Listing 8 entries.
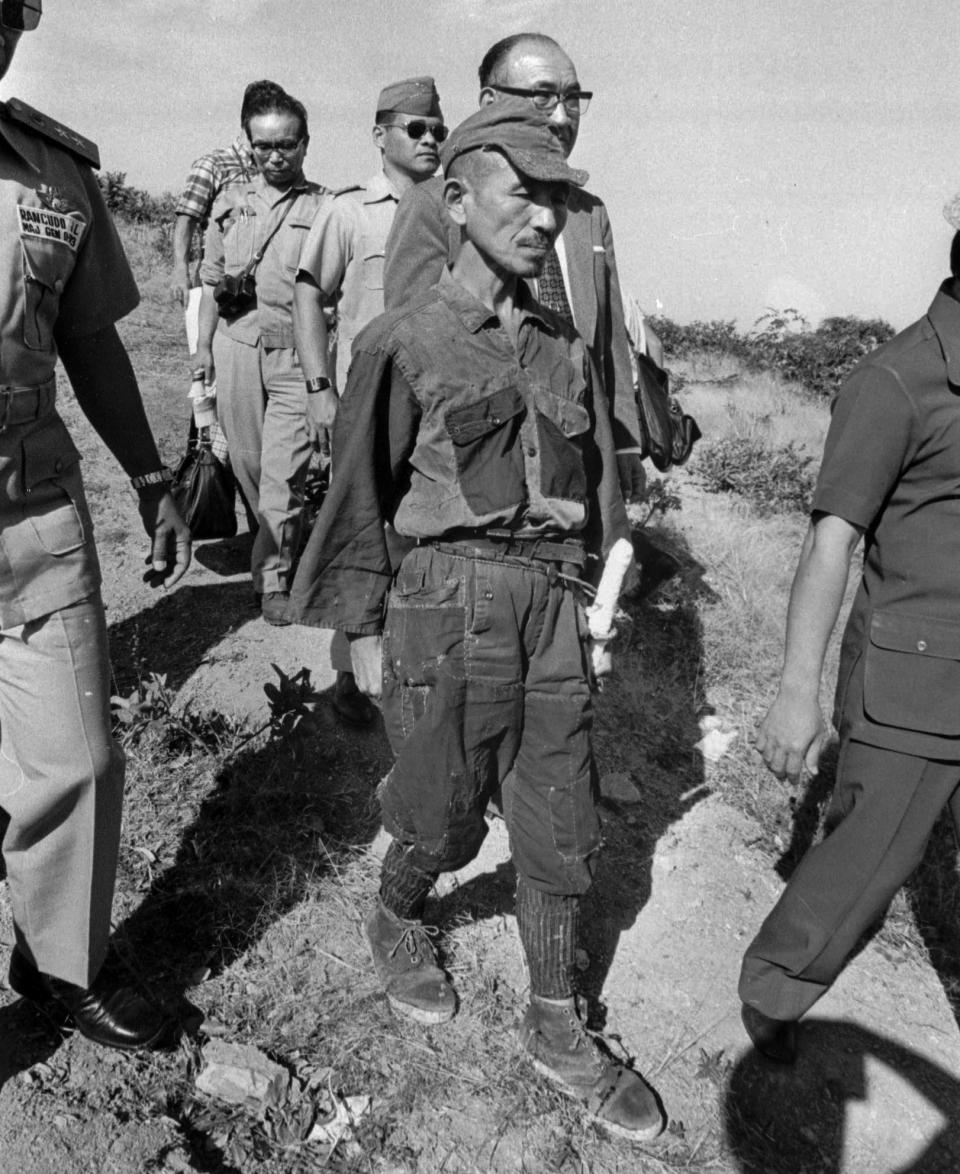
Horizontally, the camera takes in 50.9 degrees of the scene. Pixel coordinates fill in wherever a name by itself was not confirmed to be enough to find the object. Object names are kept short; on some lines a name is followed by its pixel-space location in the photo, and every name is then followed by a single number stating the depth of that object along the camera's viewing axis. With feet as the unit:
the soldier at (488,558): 7.08
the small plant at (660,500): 22.75
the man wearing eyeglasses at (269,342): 14.76
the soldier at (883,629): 7.11
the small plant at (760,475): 24.88
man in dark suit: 8.74
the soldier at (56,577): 6.54
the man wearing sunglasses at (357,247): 12.46
